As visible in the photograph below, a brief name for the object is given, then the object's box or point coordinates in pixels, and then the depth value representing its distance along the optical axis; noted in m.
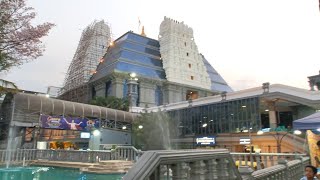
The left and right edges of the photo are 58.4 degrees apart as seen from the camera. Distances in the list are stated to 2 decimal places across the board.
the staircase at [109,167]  19.72
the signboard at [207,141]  40.66
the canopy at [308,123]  9.05
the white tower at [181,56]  68.75
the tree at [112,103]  52.23
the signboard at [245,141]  35.16
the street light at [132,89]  57.36
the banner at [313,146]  11.80
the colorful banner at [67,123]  33.07
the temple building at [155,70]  62.56
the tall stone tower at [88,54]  69.44
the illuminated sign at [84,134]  35.97
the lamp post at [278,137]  29.56
